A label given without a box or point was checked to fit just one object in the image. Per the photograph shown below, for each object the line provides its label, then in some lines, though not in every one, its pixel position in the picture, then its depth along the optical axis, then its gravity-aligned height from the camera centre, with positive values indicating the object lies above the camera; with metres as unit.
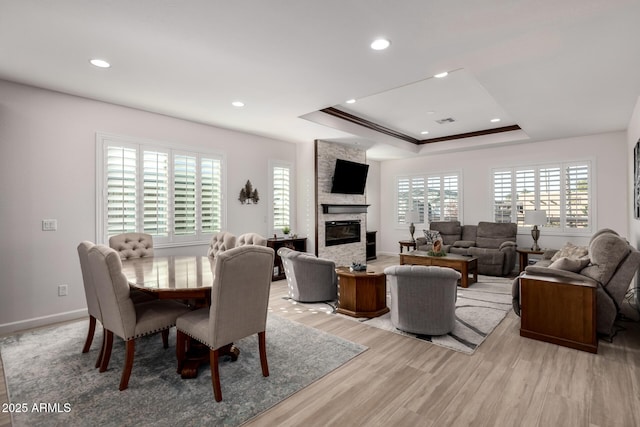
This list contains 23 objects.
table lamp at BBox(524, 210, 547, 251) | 6.01 -0.12
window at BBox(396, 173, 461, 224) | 7.75 +0.41
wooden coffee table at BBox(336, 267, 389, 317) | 3.85 -0.97
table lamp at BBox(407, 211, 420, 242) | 7.78 -0.07
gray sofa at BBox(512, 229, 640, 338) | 2.96 -0.56
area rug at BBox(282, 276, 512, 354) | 3.15 -1.23
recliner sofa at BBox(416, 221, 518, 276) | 6.06 -0.59
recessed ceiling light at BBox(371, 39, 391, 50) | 2.66 +1.42
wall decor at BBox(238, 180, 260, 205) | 5.61 +0.31
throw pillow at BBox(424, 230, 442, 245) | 6.85 -0.48
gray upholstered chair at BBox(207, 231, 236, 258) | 4.11 -0.40
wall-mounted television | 6.51 +0.76
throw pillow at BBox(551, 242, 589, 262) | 4.02 -0.50
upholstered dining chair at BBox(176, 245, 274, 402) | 2.18 -0.69
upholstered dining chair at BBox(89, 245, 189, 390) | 2.31 -0.76
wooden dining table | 2.34 -0.55
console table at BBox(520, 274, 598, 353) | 2.87 -0.92
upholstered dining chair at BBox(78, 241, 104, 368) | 2.67 -0.70
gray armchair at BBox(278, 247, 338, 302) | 4.31 -0.88
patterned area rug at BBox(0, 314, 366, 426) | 2.04 -1.27
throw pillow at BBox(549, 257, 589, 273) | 3.19 -0.51
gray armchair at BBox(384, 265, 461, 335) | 3.12 -0.84
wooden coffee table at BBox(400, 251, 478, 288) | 5.21 -0.83
